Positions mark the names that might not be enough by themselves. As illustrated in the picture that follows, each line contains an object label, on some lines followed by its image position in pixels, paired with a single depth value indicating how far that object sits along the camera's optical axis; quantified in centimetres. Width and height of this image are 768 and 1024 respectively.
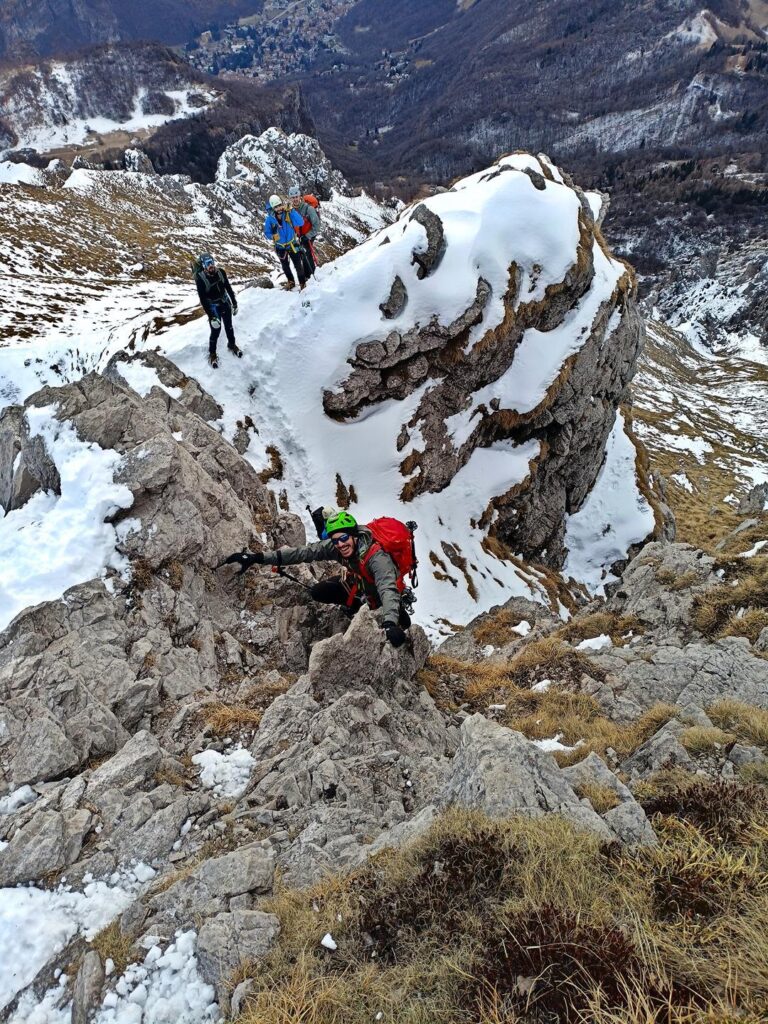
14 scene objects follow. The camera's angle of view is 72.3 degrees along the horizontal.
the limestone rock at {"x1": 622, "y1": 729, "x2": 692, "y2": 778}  580
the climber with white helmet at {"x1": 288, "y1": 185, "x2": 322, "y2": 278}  1819
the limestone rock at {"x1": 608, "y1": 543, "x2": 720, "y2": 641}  1113
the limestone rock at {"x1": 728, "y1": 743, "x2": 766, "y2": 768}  547
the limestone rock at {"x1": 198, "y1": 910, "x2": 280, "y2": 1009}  379
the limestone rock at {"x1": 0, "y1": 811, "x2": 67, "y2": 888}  506
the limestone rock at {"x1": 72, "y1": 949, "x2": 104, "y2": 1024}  383
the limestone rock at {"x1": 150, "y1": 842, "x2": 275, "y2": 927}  443
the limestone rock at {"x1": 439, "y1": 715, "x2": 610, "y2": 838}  449
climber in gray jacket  814
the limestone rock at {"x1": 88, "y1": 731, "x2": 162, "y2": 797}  605
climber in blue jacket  1841
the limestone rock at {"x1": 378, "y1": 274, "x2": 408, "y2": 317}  2028
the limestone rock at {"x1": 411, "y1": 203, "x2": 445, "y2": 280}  2044
